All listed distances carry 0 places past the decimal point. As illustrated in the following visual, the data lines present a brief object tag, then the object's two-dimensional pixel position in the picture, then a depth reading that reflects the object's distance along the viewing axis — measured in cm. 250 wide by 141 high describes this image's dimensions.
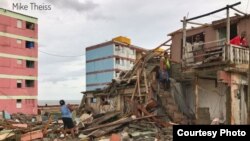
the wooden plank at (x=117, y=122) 1836
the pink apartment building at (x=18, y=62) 4784
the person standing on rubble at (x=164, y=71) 2155
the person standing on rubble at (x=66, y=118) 1650
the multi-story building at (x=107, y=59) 6325
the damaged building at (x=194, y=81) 1798
